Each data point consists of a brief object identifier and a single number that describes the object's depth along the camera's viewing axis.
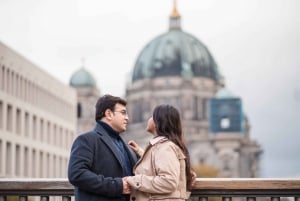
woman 7.61
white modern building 52.09
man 7.71
